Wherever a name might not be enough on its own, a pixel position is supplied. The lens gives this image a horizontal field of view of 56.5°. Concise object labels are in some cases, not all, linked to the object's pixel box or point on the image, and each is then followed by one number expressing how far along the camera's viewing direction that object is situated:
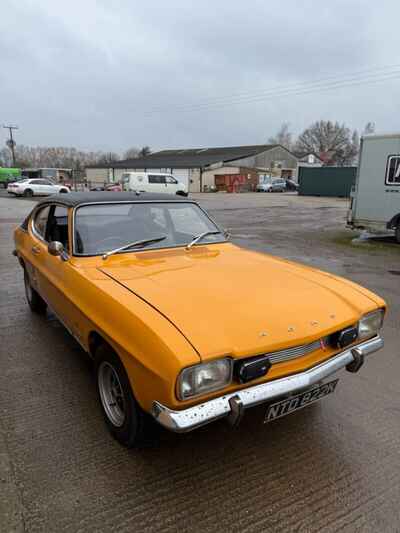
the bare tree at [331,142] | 78.12
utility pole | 63.30
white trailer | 10.15
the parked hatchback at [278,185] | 48.16
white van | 28.77
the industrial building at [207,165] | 47.97
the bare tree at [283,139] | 100.82
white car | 29.36
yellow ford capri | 1.88
